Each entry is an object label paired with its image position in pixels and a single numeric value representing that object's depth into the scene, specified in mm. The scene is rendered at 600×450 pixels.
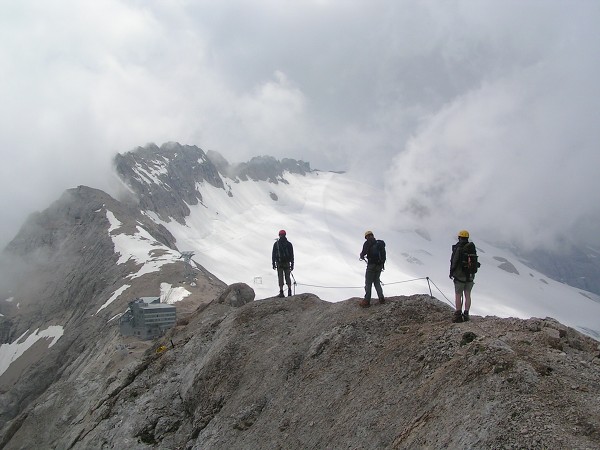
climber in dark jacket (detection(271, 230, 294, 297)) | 23844
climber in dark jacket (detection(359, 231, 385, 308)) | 19062
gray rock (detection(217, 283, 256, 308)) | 32844
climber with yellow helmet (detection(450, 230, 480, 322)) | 15734
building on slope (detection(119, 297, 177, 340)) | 58688
